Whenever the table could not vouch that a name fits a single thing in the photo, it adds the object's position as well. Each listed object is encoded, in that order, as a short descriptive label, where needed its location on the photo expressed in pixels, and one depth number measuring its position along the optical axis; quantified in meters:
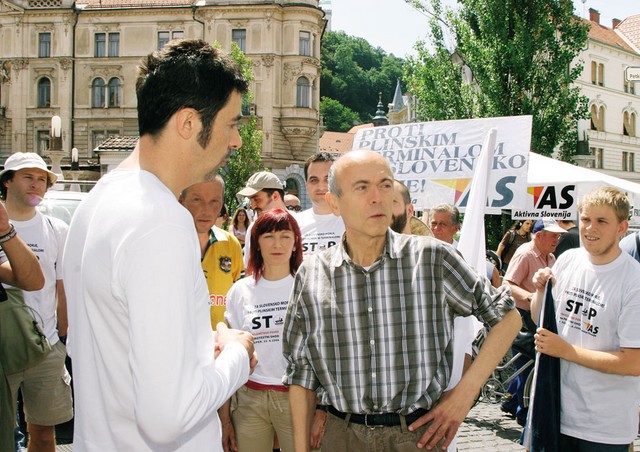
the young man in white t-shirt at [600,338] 3.43
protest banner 7.04
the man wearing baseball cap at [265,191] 6.27
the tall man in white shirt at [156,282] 1.55
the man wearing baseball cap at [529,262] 6.76
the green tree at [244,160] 37.78
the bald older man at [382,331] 2.51
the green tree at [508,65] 23.02
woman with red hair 3.97
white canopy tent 8.83
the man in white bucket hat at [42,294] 4.43
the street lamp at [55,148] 15.63
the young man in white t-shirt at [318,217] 4.95
